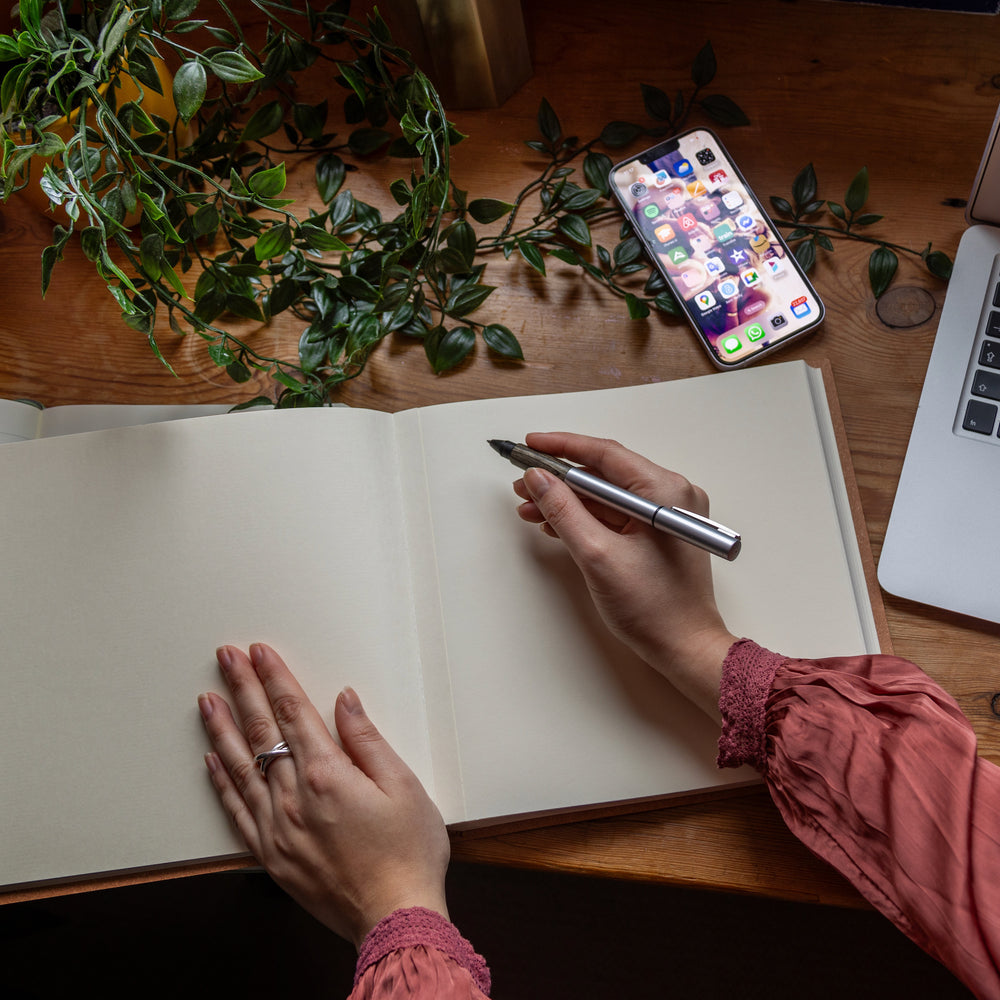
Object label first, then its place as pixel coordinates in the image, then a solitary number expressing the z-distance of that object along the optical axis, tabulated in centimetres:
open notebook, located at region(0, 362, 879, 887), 57
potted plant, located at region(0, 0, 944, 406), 50
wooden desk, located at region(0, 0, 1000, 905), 66
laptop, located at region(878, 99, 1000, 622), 61
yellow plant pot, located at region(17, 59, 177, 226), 58
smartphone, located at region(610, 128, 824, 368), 68
